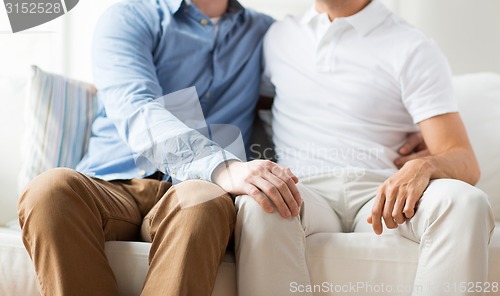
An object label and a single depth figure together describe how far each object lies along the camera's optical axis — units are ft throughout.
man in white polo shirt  6.75
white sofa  6.90
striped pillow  8.33
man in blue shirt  6.58
